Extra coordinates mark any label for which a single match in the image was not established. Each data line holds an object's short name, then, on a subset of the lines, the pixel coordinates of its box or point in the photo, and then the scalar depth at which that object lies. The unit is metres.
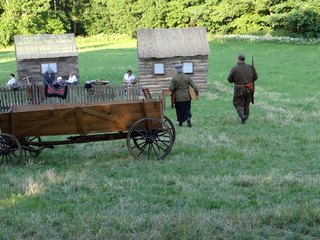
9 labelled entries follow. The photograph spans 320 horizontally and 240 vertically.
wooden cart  9.04
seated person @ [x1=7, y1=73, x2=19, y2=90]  22.09
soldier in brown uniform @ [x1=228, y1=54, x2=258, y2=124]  13.45
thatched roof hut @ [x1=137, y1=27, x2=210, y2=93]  23.11
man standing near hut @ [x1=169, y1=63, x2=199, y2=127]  13.20
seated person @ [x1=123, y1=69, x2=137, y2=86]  21.81
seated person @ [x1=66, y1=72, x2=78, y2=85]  24.31
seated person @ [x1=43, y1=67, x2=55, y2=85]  23.97
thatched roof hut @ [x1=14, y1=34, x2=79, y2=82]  26.53
